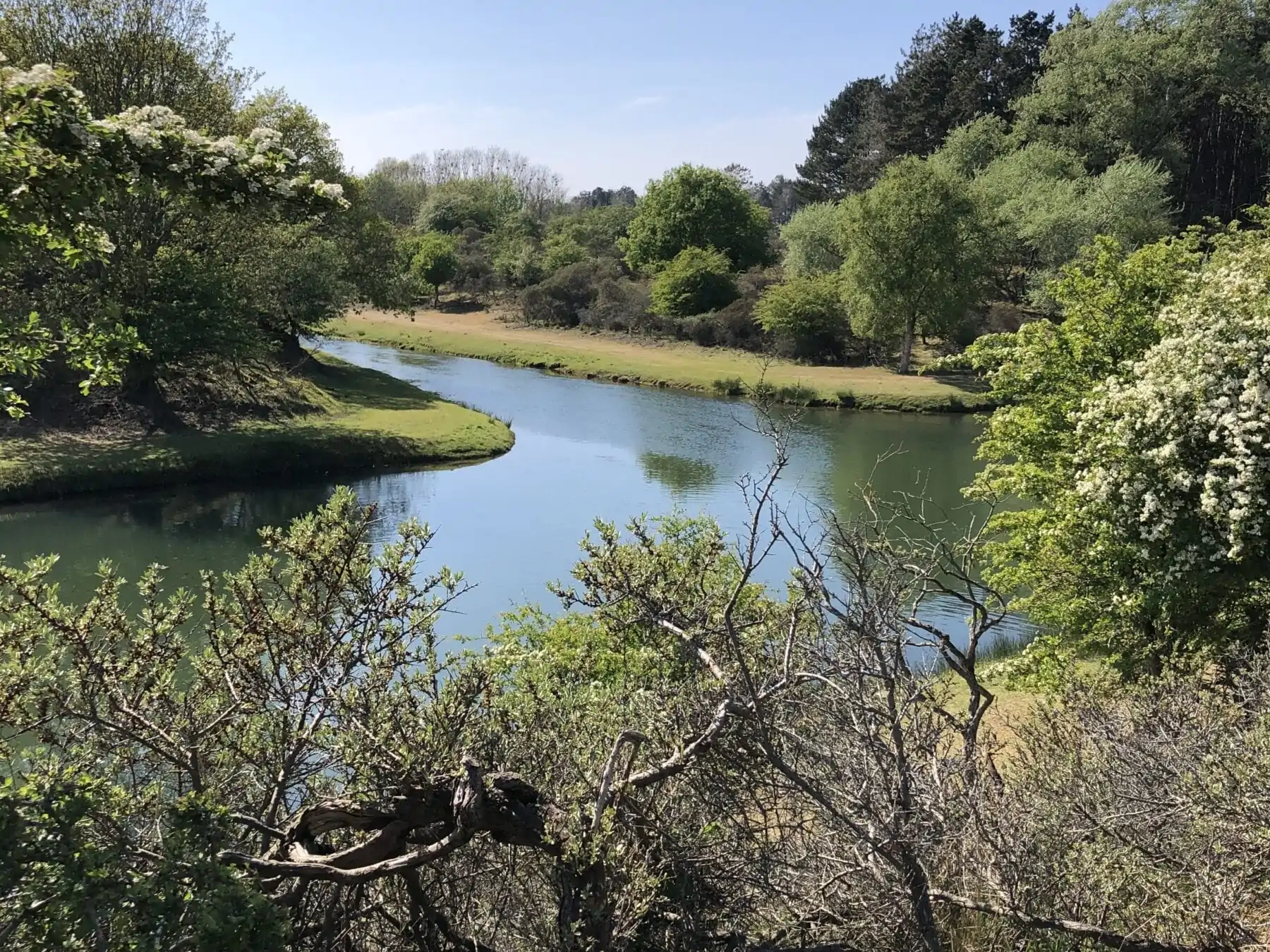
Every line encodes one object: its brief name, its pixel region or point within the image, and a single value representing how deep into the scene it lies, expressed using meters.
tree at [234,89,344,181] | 32.09
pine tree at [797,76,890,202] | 67.81
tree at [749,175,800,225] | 107.36
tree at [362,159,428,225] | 91.19
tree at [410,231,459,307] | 68.50
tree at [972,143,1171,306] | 44.09
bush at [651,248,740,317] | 56.91
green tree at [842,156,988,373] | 44.34
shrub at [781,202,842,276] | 55.53
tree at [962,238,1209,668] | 11.84
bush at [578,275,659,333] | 57.31
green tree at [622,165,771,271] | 64.75
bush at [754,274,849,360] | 49.34
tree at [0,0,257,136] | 24.69
